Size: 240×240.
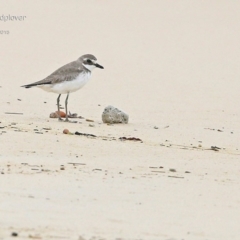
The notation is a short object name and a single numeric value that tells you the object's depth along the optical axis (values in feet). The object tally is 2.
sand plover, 36.37
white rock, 33.83
